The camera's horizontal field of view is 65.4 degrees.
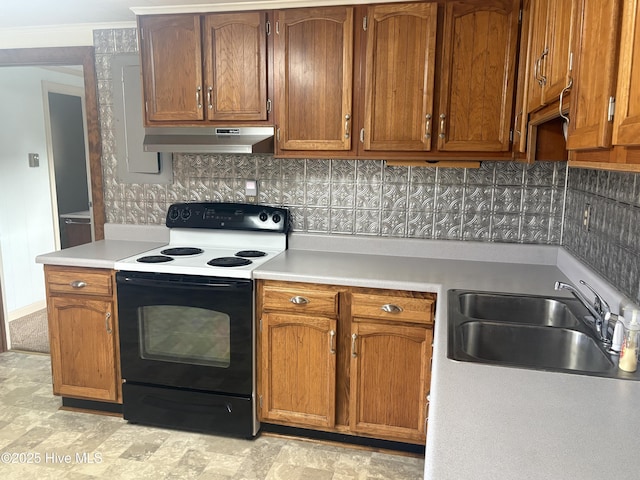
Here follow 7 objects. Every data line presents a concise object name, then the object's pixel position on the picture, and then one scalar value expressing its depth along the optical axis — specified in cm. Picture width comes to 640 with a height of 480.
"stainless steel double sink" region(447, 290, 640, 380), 143
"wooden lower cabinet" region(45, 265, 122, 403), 262
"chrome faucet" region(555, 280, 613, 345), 147
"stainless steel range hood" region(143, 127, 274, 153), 254
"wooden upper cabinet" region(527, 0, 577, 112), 139
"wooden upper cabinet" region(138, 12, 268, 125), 254
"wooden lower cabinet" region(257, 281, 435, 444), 229
